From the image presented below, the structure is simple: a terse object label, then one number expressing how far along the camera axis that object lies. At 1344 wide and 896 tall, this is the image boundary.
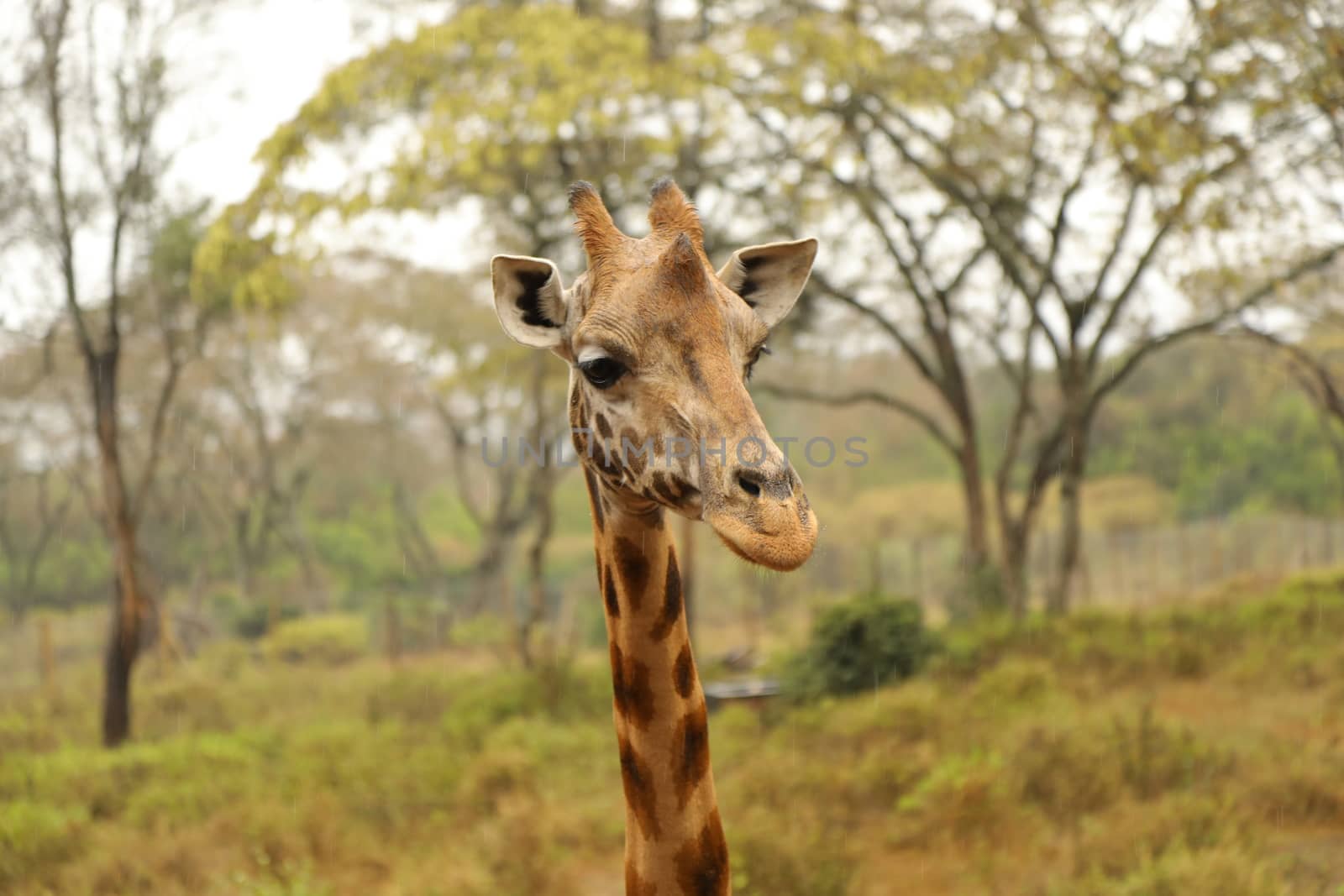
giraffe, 2.17
